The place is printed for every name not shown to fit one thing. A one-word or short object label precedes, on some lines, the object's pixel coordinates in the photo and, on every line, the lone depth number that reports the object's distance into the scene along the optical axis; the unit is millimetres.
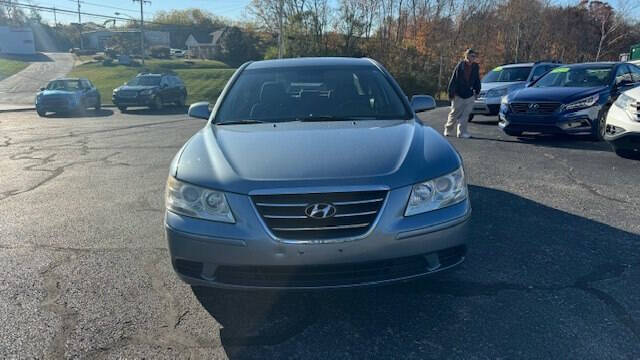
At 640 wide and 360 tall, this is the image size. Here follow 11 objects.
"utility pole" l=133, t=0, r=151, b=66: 51125
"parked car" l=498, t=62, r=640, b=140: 8836
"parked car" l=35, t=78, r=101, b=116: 19594
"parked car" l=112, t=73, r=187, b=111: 21344
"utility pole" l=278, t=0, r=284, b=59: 33406
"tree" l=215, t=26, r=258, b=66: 60844
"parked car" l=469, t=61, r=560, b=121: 13000
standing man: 9852
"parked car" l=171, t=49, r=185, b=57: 82638
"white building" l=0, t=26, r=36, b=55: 78000
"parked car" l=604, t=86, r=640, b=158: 6895
